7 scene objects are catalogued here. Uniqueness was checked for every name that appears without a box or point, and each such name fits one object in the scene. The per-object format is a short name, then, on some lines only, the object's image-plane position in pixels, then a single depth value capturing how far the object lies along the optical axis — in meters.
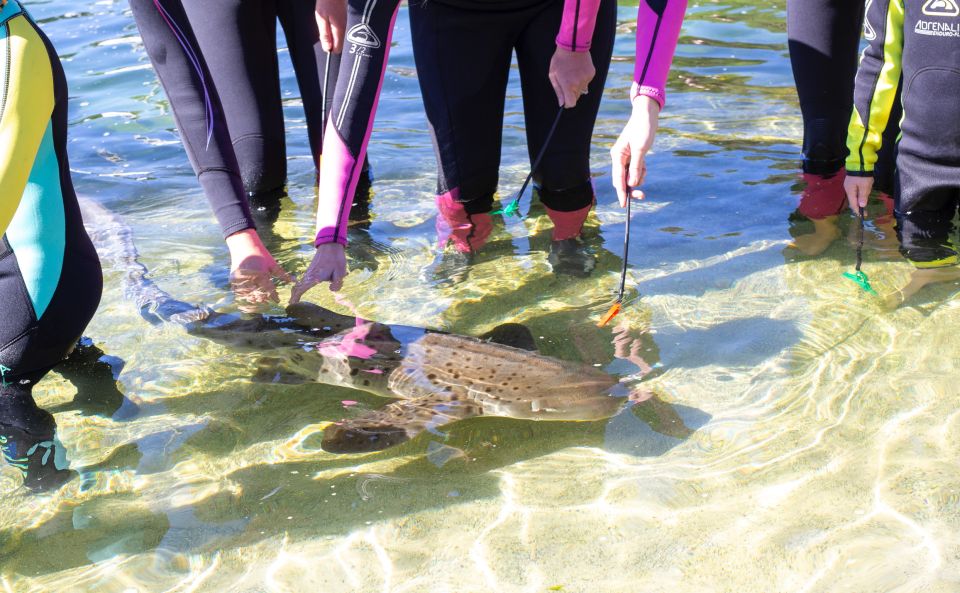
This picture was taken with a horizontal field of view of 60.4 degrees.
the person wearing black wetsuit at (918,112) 3.30
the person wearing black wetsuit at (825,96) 3.86
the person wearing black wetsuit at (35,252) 2.74
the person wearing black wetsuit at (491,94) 3.58
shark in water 2.84
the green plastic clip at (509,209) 4.08
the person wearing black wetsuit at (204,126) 3.25
